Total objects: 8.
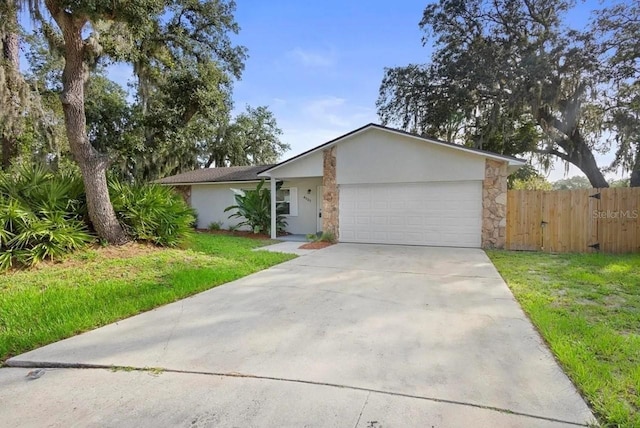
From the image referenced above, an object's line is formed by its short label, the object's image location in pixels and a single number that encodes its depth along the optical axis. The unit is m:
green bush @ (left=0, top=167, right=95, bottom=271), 6.73
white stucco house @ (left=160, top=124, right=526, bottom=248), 10.05
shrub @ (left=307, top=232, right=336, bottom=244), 11.72
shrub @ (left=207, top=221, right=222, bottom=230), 15.44
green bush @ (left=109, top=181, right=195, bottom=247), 8.88
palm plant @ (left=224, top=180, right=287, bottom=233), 13.61
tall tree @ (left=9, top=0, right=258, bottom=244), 7.66
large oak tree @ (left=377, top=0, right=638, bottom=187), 14.53
